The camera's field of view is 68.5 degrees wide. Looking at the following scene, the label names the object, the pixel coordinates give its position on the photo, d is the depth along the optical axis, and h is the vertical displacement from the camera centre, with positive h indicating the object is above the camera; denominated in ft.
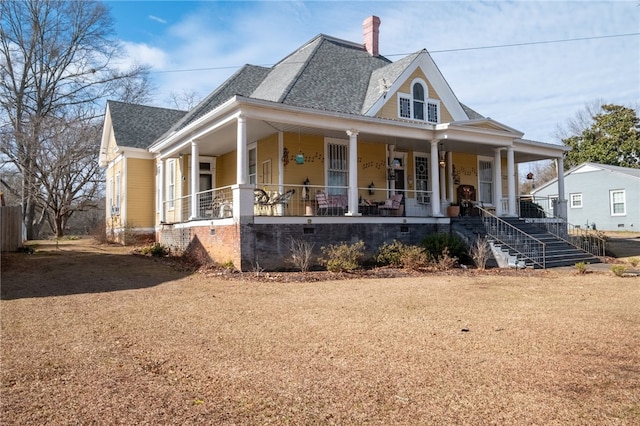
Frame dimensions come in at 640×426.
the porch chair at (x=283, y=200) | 44.27 +2.63
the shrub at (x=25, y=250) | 54.89 -2.36
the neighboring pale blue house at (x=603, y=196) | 99.50 +6.10
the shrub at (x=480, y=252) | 42.73 -2.59
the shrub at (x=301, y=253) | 39.86 -2.29
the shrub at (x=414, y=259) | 41.24 -2.93
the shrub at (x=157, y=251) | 53.26 -2.55
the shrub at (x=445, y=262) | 41.65 -3.26
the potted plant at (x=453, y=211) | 55.26 +1.70
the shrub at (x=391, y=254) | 43.47 -2.61
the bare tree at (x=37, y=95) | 90.17 +30.17
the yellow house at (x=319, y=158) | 42.01 +8.67
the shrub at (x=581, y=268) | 38.78 -3.64
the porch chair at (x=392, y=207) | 49.80 +2.01
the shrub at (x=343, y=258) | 38.88 -2.70
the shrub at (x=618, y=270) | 36.47 -3.62
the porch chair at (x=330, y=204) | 45.98 +2.30
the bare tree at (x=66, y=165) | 88.69 +13.09
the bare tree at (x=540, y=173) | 188.87 +21.66
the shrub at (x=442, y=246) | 45.44 -1.99
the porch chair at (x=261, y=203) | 43.90 +2.30
